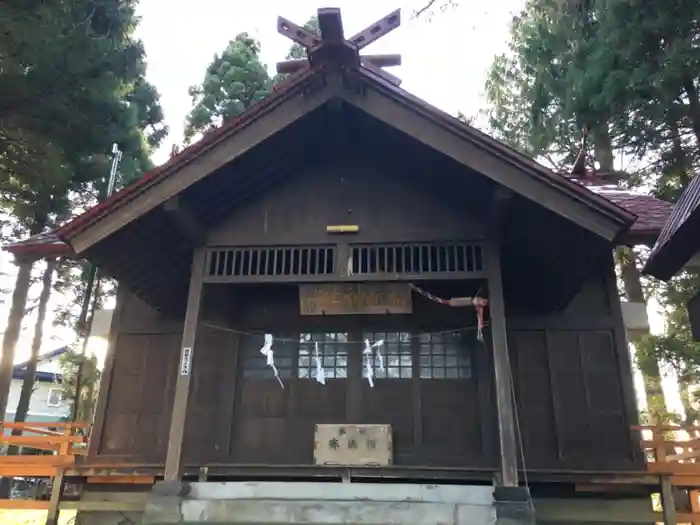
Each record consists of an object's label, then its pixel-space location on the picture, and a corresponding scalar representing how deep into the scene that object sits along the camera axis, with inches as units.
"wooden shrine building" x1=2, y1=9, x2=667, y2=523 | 287.3
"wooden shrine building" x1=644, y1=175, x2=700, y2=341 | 215.3
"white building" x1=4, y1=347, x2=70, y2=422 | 1473.9
